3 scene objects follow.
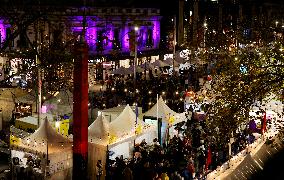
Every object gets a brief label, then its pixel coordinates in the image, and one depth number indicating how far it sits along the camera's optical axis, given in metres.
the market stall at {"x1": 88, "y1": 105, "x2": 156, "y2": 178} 15.06
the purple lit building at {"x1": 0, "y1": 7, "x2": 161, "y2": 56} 36.69
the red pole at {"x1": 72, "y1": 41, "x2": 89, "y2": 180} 14.36
